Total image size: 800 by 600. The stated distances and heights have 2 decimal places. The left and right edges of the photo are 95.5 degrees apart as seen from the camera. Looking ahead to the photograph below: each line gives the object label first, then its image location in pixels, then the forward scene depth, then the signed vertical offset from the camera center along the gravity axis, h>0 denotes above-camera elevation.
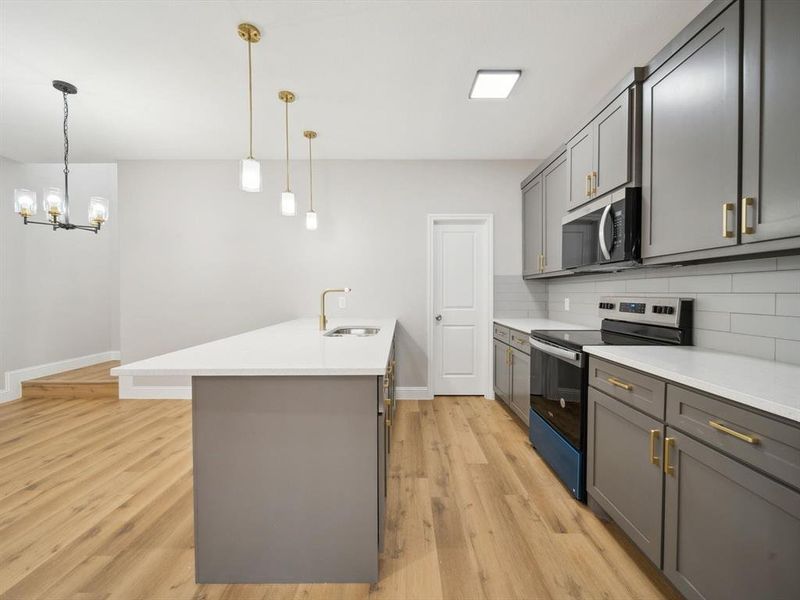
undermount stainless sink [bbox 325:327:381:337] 3.31 -0.34
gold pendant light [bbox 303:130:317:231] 3.22 +0.69
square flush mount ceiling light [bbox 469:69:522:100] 2.42 +1.48
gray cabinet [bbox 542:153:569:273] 3.00 +0.77
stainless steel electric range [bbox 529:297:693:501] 2.04 -0.43
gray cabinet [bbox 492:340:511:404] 3.47 -0.75
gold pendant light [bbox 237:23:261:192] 1.97 +0.68
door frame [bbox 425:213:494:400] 3.97 +0.28
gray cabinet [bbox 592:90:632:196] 2.04 +0.89
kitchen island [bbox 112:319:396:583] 1.49 -0.74
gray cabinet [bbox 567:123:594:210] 2.43 +0.92
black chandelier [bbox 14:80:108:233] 2.74 +0.69
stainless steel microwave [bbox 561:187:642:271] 2.02 +0.38
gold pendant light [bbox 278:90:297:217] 2.58 +0.67
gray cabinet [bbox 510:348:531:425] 2.94 -0.75
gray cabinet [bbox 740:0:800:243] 1.21 +0.62
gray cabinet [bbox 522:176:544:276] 3.52 +0.69
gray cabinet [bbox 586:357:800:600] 0.98 -0.65
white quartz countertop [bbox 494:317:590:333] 3.13 -0.26
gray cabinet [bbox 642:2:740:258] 1.45 +0.69
